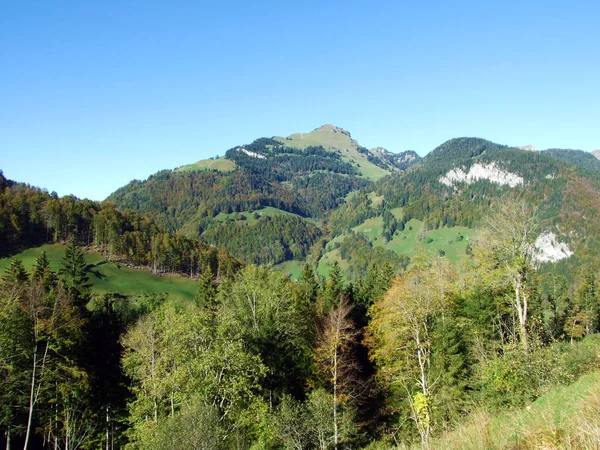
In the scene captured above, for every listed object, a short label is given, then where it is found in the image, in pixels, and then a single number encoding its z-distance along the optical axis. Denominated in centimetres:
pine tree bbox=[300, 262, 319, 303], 7069
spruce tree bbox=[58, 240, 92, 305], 7444
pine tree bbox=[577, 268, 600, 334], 8600
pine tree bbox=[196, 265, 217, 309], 7046
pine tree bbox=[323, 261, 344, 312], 6250
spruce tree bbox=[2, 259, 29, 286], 6431
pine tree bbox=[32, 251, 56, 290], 6606
